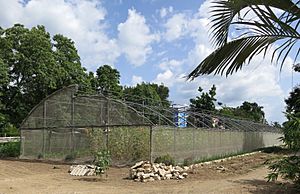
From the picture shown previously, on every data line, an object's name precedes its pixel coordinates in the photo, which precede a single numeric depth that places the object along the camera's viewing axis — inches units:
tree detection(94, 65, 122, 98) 1067.7
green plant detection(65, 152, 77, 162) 488.1
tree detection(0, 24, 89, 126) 808.9
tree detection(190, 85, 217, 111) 1090.3
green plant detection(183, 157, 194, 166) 435.8
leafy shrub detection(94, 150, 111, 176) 342.3
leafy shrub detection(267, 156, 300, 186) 201.8
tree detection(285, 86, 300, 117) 577.2
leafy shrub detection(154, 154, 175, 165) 402.3
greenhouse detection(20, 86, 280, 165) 435.5
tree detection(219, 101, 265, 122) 1327.8
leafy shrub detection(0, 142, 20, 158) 574.4
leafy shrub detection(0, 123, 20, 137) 822.7
